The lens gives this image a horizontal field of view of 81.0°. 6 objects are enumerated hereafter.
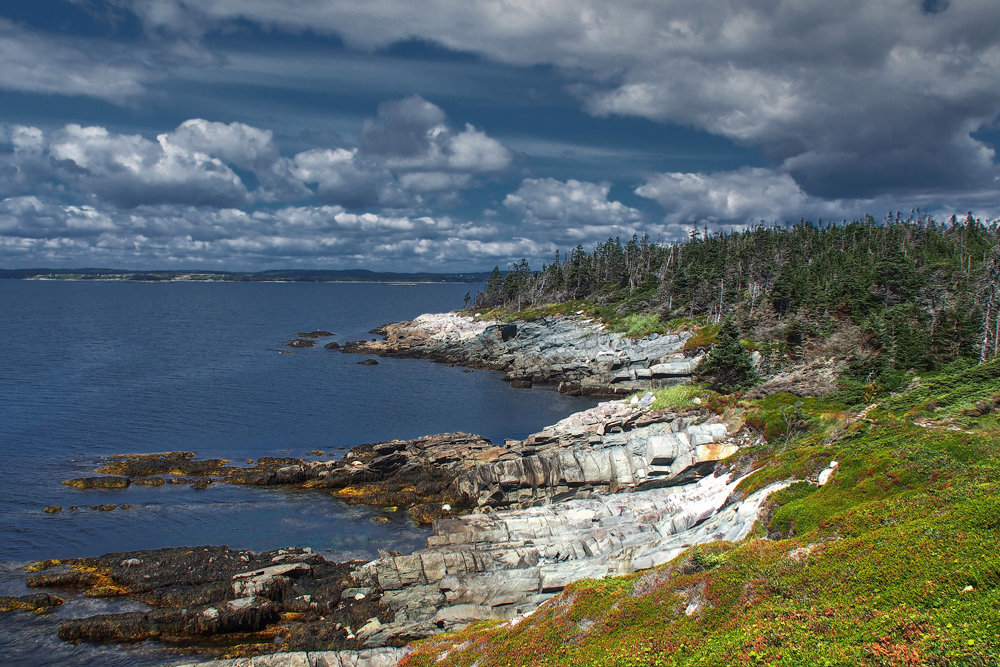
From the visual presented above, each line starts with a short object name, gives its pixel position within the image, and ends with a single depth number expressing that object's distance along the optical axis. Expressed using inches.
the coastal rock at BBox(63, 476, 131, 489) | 1641.4
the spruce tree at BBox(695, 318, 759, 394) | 2362.2
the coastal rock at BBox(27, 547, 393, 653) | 990.4
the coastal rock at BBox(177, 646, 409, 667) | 856.3
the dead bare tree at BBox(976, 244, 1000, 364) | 1811.0
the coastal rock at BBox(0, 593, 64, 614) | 1056.8
